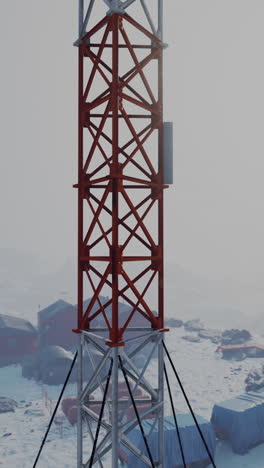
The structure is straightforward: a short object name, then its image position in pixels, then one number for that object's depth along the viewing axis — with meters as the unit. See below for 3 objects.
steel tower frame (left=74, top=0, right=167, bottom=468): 9.35
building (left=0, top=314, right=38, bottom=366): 39.84
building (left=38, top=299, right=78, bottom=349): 41.91
